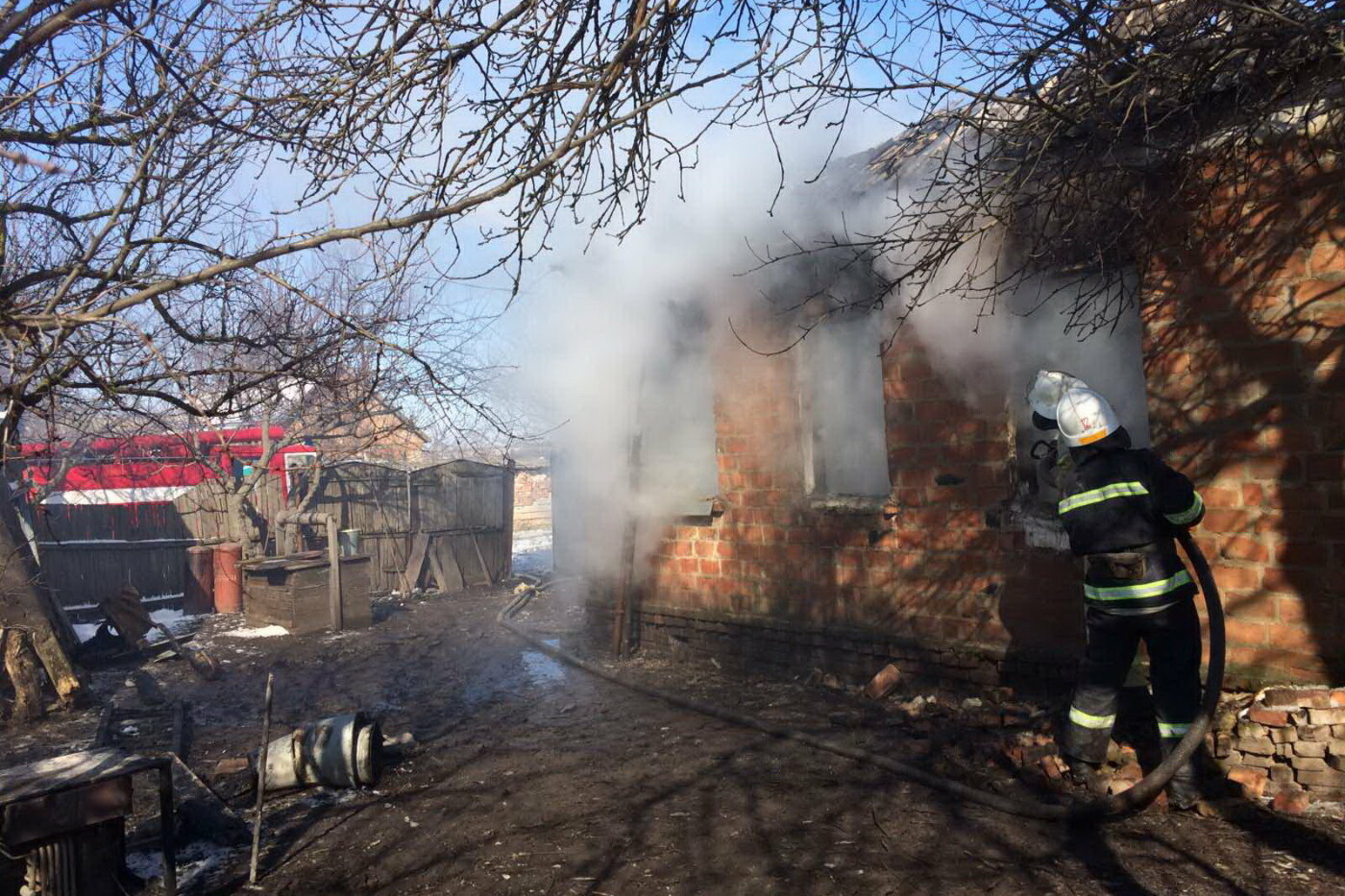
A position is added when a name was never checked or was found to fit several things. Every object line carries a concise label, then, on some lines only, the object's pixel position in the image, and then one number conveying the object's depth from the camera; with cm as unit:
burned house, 455
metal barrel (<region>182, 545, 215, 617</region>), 1375
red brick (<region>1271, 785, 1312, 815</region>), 409
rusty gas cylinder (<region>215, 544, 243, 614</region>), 1388
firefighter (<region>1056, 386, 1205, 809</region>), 436
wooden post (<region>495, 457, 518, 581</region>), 1656
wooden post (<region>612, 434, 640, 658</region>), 888
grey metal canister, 537
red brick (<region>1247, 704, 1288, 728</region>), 432
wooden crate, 1146
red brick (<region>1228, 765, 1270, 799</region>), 427
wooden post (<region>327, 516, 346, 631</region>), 1162
